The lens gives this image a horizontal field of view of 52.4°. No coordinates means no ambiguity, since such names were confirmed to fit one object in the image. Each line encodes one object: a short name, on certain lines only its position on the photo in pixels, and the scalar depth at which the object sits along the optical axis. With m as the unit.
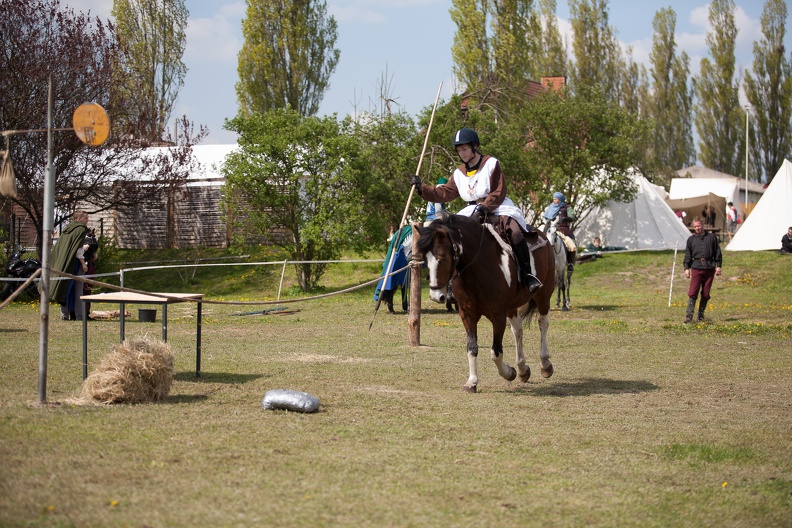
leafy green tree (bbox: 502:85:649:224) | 30.91
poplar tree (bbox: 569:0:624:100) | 50.91
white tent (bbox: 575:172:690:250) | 32.41
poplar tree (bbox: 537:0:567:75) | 50.88
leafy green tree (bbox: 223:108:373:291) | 23.66
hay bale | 7.23
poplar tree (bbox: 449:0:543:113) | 38.19
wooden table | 8.18
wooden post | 12.87
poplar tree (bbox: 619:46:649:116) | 55.66
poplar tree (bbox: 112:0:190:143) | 38.19
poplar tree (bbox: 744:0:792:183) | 50.44
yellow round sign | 6.99
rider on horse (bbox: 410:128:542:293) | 9.23
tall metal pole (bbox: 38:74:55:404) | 6.86
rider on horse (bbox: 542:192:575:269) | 17.44
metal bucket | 14.39
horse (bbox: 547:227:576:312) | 17.19
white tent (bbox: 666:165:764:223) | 38.69
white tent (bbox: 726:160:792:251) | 29.80
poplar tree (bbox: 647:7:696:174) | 56.41
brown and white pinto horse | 8.21
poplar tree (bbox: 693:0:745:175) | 53.66
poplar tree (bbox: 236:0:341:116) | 37.78
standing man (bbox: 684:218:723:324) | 16.88
